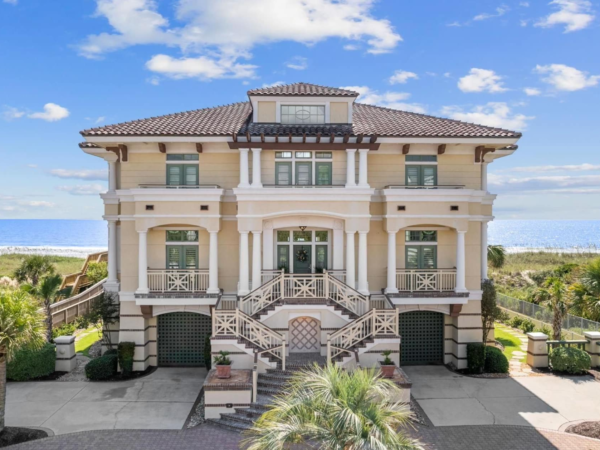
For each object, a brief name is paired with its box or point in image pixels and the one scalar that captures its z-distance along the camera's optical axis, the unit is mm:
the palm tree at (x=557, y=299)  18484
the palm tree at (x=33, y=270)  22297
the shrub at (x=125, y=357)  17188
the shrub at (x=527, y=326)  23873
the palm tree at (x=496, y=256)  27000
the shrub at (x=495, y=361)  17422
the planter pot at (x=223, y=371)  13719
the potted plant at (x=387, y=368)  13977
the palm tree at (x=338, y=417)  6750
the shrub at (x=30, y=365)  16328
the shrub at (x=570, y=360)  17094
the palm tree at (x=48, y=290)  19219
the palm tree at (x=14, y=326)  11750
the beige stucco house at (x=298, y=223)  17062
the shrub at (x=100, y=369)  16750
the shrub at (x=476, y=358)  17297
